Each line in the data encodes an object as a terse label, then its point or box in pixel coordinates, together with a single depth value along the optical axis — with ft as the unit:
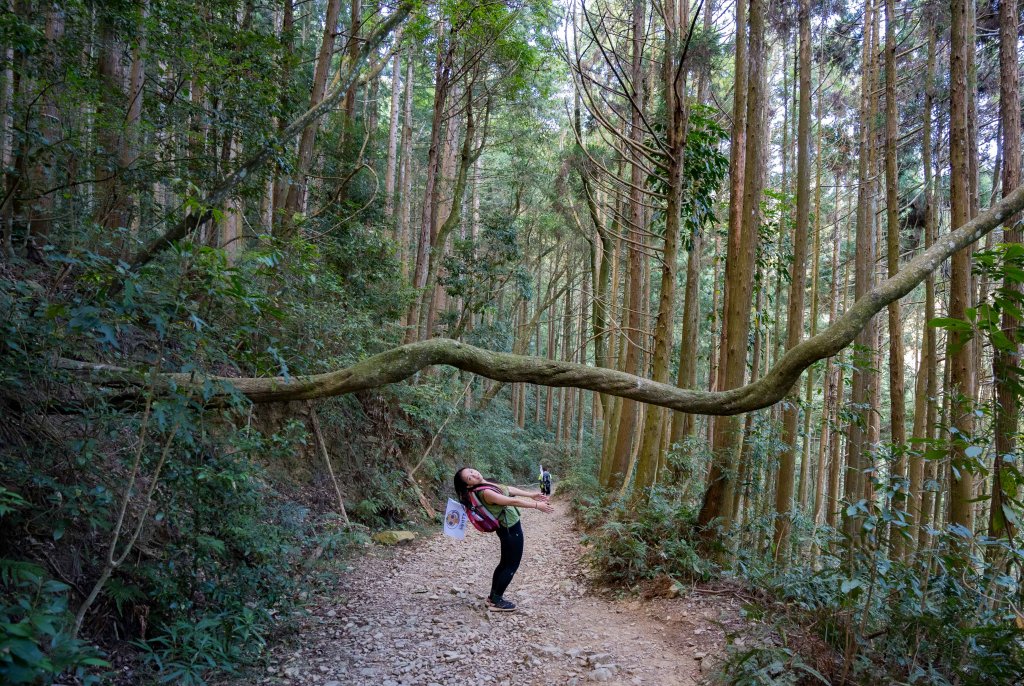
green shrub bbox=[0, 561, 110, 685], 5.86
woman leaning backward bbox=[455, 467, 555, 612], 17.92
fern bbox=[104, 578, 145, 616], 11.69
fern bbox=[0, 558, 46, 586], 8.21
